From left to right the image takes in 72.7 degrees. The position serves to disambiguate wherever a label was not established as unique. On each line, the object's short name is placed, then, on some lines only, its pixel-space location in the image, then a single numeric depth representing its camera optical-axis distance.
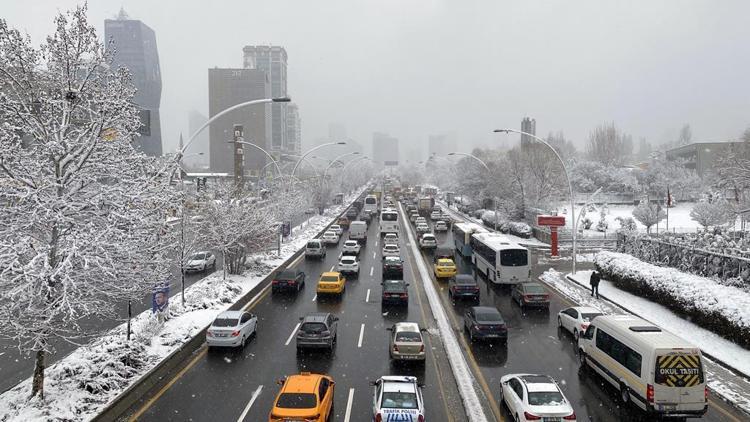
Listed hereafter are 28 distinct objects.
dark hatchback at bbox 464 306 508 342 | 18.77
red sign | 40.03
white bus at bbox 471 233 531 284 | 29.47
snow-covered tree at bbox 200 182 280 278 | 28.83
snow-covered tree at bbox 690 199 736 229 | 51.50
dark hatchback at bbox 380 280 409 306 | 24.48
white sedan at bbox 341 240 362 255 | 39.41
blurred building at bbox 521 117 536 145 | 158.14
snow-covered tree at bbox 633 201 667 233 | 53.66
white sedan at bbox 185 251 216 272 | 33.91
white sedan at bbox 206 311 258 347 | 17.92
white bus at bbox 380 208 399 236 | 53.31
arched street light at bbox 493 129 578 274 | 31.36
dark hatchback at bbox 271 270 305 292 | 27.47
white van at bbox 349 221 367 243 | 50.88
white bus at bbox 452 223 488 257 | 40.91
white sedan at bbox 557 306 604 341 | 19.52
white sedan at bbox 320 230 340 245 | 48.75
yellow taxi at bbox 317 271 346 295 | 27.11
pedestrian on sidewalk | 26.48
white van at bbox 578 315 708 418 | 12.30
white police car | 11.51
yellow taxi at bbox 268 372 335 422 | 11.25
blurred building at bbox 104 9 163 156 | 191.57
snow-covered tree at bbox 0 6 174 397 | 11.25
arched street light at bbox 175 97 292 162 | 18.98
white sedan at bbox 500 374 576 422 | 11.52
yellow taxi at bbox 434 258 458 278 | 31.97
